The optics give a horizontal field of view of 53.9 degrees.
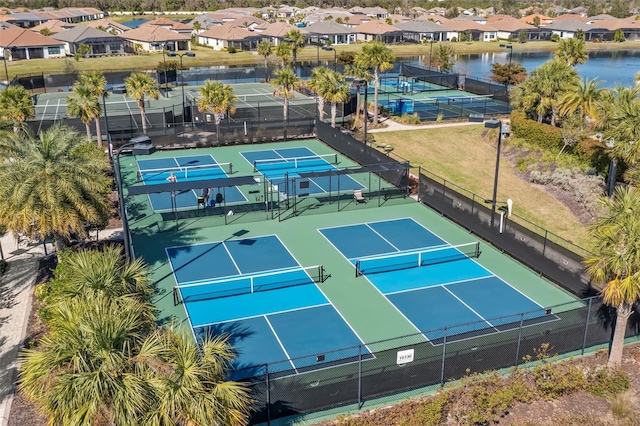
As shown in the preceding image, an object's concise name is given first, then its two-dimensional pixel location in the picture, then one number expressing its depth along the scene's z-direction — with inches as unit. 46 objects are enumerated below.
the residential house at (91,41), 3636.8
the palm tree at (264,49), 2980.1
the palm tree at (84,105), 1498.5
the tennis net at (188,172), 1422.2
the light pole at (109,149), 1401.3
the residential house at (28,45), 3430.1
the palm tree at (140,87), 1684.3
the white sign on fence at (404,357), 633.0
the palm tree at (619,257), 629.3
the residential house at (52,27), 4202.8
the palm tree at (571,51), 2110.0
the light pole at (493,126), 925.2
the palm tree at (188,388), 436.5
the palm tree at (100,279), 589.3
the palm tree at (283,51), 2605.8
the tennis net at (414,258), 969.5
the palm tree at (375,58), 1921.8
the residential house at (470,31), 4817.9
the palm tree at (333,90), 1717.5
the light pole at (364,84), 1499.1
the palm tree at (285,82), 1796.3
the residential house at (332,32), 4247.0
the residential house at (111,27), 4357.8
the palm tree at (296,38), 2957.7
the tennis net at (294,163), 1505.9
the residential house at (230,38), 3996.1
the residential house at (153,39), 3781.0
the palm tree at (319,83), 1732.3
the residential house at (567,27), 4944.9
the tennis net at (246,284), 876.0
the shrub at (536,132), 1515.7
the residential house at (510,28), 4889.3
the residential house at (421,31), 4552.2
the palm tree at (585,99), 1407.5
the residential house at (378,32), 4441.4
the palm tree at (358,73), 1894.7
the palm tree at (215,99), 1675.7
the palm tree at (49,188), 756.6
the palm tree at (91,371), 426.9
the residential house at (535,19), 5440.0
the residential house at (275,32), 3973.9
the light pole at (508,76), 2545.8
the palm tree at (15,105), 1551.4
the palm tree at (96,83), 1585.9
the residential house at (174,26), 4271.2
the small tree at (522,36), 4771.2
